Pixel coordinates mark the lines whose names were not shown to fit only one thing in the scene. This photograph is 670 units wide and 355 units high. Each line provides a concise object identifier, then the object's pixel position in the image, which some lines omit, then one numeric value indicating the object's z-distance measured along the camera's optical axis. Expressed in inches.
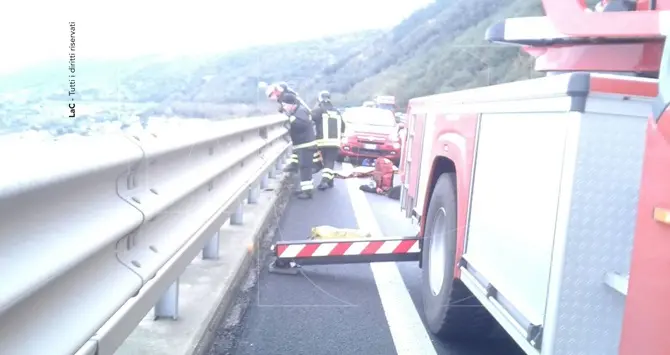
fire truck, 85.7
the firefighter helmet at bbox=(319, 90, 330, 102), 520.1
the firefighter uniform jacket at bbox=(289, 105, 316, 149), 472.4
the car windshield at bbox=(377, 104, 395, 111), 946.1
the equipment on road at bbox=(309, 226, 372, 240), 274.7
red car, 748.6
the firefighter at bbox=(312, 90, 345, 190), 504.1
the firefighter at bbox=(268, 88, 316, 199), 460.4
